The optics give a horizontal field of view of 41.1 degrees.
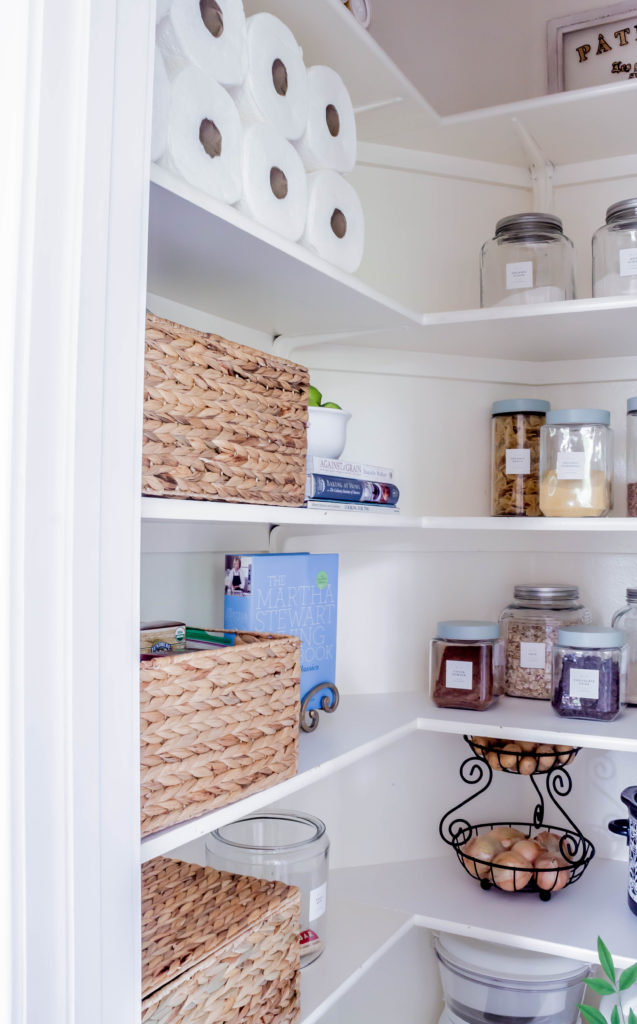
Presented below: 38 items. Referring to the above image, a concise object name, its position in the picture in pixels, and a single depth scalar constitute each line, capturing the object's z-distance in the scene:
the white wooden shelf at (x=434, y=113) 1.35
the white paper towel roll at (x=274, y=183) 1.06
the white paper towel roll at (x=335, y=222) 1.22
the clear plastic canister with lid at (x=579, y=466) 1.53
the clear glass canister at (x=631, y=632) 1.63
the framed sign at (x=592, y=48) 1.77
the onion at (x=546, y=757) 1.60
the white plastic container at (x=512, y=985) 1.54
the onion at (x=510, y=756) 1.61
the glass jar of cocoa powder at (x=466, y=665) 1.59
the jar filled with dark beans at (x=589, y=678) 1.50
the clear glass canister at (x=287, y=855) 1.32
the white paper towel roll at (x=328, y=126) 1.23
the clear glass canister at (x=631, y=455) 1.55
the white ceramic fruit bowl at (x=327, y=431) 1.35
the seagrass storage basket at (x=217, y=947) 0.91
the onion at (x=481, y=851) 1.61
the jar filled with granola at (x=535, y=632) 1.67
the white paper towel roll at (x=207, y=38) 0.96
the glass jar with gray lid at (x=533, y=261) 1.56
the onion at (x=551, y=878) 1.56
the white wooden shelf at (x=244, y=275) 0.97
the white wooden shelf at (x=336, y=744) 0.90
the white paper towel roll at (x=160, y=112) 0.92
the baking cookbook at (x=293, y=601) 1.29
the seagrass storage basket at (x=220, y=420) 0.90
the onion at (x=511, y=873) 1.56
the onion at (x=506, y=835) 1.65
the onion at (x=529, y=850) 1.59
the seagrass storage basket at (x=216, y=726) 0.86
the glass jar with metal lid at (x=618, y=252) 1.48
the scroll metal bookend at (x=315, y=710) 1.39
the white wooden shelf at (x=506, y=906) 1.44
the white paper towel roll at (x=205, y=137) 0.94
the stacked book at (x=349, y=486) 1.29
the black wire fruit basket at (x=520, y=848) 1.57
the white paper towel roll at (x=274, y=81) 1.09
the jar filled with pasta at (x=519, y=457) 1.64
